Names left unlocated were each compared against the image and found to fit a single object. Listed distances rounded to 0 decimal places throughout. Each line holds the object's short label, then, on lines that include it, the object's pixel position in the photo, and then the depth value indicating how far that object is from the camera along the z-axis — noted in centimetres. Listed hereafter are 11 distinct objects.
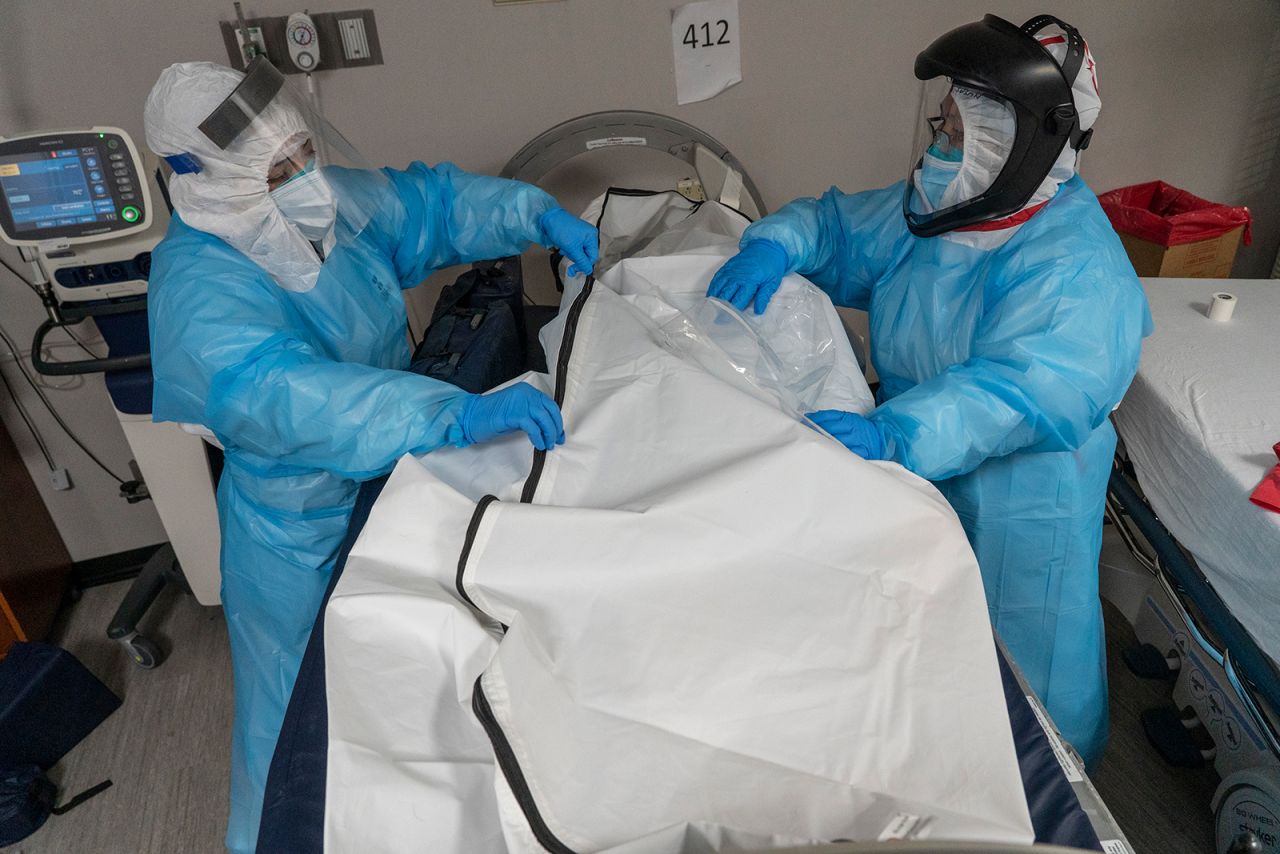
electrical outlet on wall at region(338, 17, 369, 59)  199
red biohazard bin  218
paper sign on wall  217
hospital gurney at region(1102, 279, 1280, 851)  131
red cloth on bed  125
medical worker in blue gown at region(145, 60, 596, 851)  121
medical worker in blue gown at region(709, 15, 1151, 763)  117
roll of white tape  170
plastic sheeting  77
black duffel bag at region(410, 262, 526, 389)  153
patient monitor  162
